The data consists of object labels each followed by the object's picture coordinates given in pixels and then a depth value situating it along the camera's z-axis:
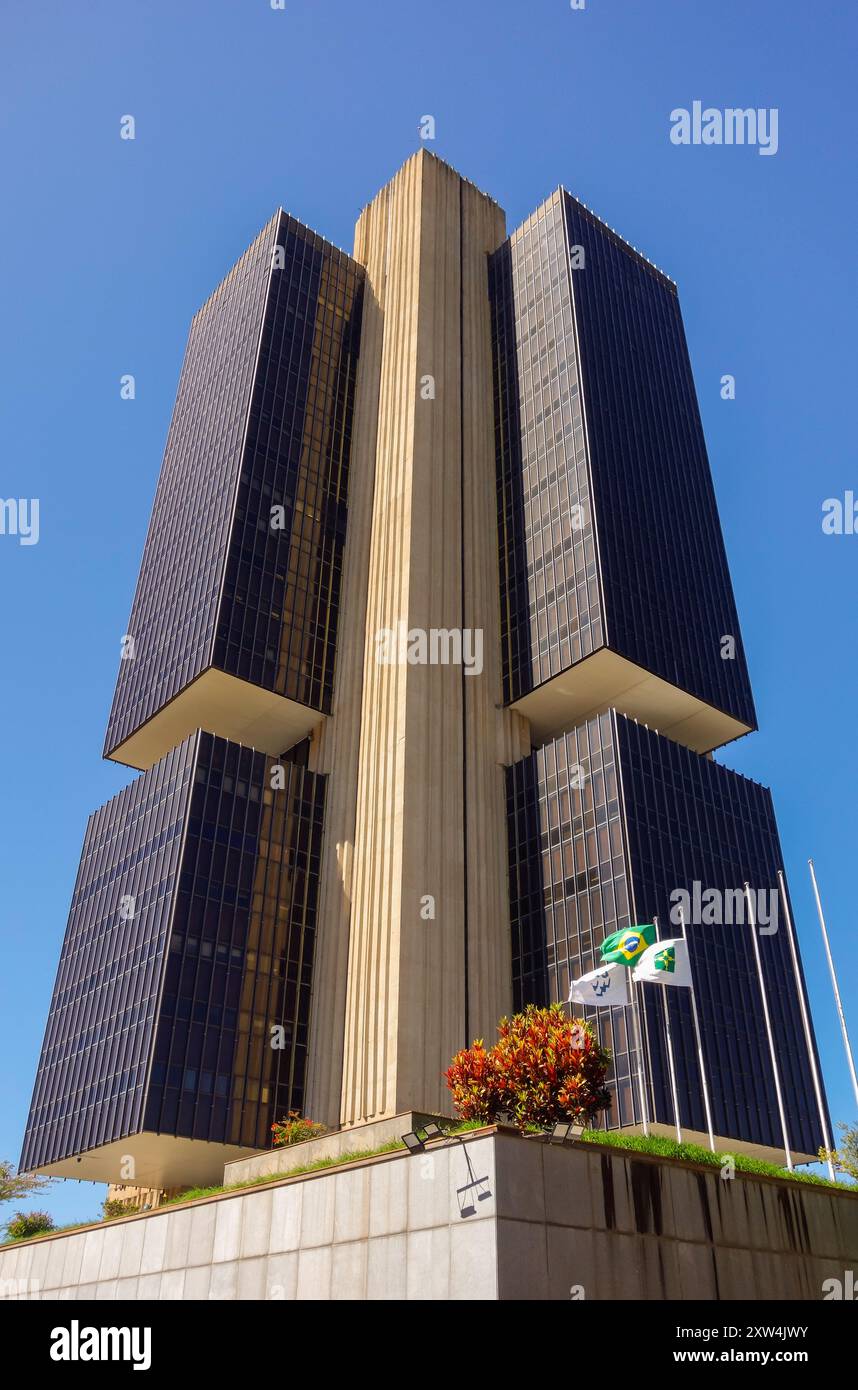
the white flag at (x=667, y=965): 34.59
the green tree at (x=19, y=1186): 64.44
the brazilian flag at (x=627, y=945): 36.97
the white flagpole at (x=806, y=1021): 49.54
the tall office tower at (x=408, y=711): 56.28
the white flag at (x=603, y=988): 34.38
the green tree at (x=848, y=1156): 55.03
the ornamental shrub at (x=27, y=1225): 48.91
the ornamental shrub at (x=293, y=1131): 43.72
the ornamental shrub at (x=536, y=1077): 28.20
